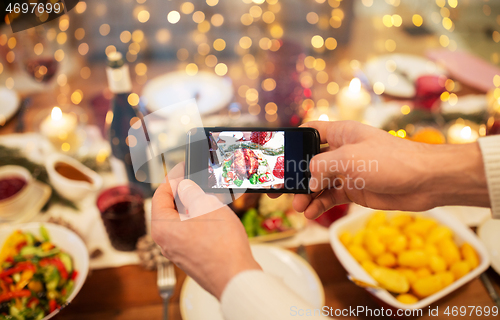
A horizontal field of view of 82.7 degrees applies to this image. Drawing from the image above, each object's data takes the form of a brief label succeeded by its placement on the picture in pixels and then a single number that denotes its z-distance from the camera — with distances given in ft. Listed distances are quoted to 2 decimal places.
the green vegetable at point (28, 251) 2.15
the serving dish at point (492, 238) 2.31
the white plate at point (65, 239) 2.15
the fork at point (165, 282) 2.18
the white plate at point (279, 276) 2.08
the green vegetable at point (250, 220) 2.59
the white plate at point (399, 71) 3.98
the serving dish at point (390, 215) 1.99
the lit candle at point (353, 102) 3.40
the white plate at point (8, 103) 3.60
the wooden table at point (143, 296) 2.17
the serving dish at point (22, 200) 2.53
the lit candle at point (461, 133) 3.16
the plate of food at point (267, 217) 2.57
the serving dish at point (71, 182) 2.62
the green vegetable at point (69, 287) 2.03
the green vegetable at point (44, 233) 2.27
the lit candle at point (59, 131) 3.10
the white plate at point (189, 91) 3.78
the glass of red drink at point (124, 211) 2.32
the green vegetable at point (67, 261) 2.12
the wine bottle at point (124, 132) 2.87
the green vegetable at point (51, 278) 1.98
